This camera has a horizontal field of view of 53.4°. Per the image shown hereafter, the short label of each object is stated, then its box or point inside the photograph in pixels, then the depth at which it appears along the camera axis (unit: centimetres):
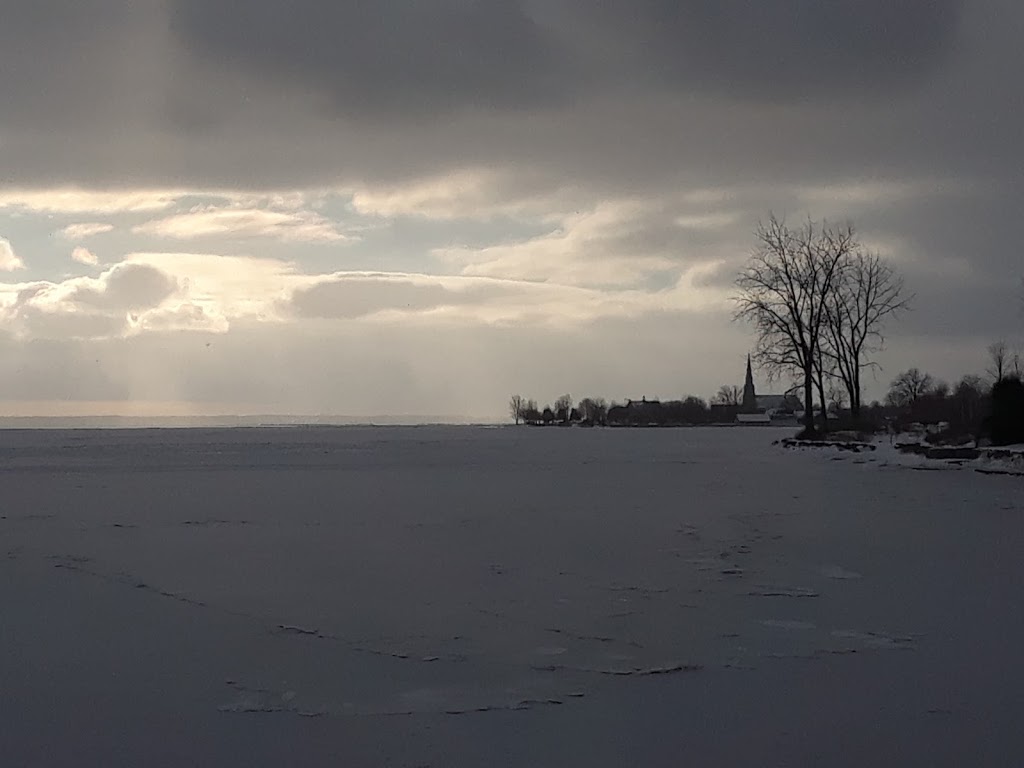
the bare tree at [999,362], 5153
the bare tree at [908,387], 7731
